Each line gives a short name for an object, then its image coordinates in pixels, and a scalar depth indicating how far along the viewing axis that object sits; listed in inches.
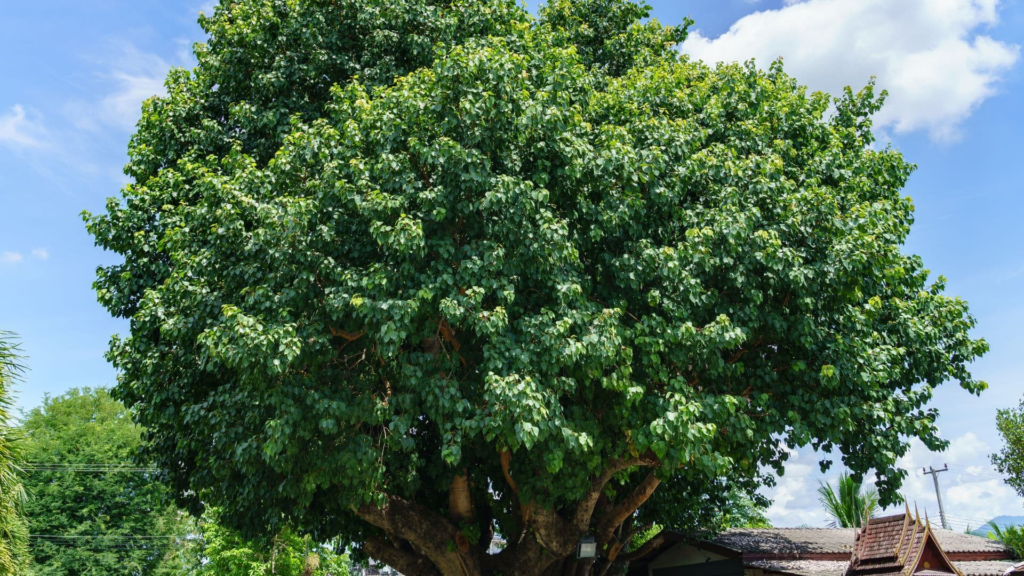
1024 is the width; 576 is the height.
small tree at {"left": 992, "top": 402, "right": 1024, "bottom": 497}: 890.7
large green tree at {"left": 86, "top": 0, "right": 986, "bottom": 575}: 359.6
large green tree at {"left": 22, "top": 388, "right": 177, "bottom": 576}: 1104.2
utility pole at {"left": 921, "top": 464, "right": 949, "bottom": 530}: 1542.8
